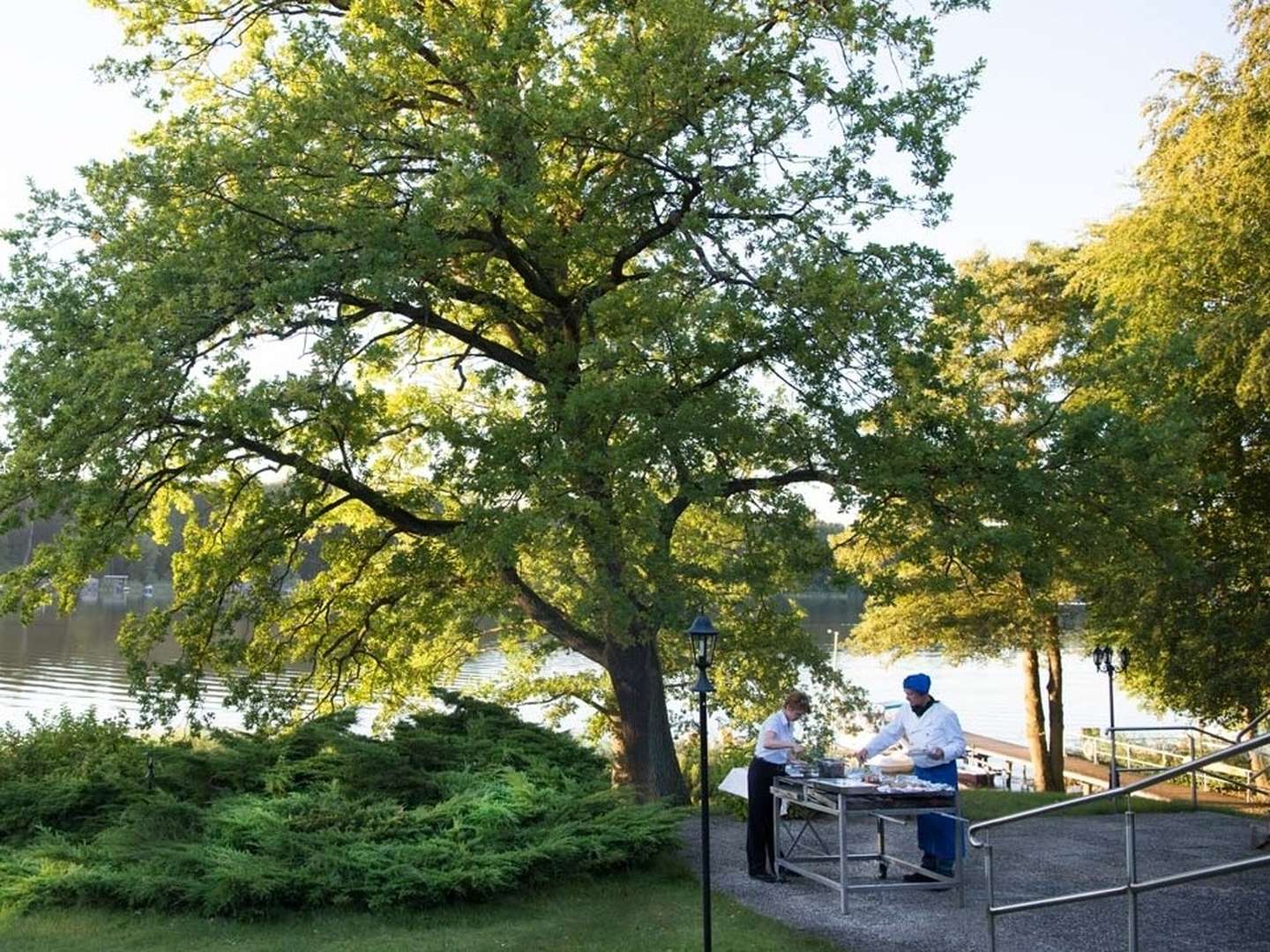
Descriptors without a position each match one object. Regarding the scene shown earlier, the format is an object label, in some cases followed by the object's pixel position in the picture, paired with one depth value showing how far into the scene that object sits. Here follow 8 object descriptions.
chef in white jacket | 11.80
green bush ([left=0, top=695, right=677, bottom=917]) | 11.30
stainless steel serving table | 11.09
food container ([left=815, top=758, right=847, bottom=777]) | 11.91
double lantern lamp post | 21.52
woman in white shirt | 12.36
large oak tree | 13.88
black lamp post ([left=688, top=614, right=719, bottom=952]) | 9.35
